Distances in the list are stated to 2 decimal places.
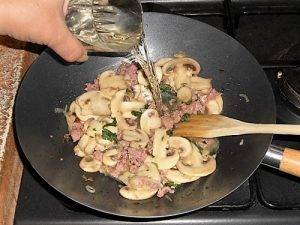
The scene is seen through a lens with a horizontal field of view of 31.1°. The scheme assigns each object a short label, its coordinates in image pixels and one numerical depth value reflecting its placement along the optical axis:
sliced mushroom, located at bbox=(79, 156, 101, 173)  1.16
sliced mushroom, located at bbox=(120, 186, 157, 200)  1.09
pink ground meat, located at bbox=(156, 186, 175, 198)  1.11
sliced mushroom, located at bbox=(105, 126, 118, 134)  1.21
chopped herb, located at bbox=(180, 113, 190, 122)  1.21
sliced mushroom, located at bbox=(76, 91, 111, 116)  1.24
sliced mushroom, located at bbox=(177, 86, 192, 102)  1.27
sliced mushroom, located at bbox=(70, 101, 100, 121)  1.24
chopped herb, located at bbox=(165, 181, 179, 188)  1.14
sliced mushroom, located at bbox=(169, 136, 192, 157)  1.17
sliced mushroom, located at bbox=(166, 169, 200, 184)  1.14
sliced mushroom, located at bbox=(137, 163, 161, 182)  1.13
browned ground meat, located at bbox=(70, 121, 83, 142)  1.22
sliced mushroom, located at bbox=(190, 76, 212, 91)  1.29
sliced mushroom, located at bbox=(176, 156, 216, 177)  1.13
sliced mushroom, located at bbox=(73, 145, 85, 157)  1.20
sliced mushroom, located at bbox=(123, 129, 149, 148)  1.18
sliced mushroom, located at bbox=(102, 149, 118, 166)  1.16
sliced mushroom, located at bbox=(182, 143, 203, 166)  1.16
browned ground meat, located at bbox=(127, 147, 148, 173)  1.16
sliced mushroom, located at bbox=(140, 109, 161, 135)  1.22
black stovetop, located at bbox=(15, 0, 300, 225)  1.11
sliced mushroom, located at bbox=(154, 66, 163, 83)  1.32
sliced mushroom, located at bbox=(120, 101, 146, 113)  1.25
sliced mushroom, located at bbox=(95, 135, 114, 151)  1.19
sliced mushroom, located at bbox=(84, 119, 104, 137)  1.20
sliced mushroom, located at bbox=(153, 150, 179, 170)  1.15
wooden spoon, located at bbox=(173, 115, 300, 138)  1.10
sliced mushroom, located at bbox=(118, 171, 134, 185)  1.13
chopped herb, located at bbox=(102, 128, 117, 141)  1.20
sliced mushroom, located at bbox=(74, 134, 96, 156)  1.19
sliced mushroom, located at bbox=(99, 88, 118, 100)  1.27
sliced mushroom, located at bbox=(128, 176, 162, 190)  1.11
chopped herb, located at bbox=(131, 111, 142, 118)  1.26
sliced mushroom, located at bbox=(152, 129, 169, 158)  1.17
